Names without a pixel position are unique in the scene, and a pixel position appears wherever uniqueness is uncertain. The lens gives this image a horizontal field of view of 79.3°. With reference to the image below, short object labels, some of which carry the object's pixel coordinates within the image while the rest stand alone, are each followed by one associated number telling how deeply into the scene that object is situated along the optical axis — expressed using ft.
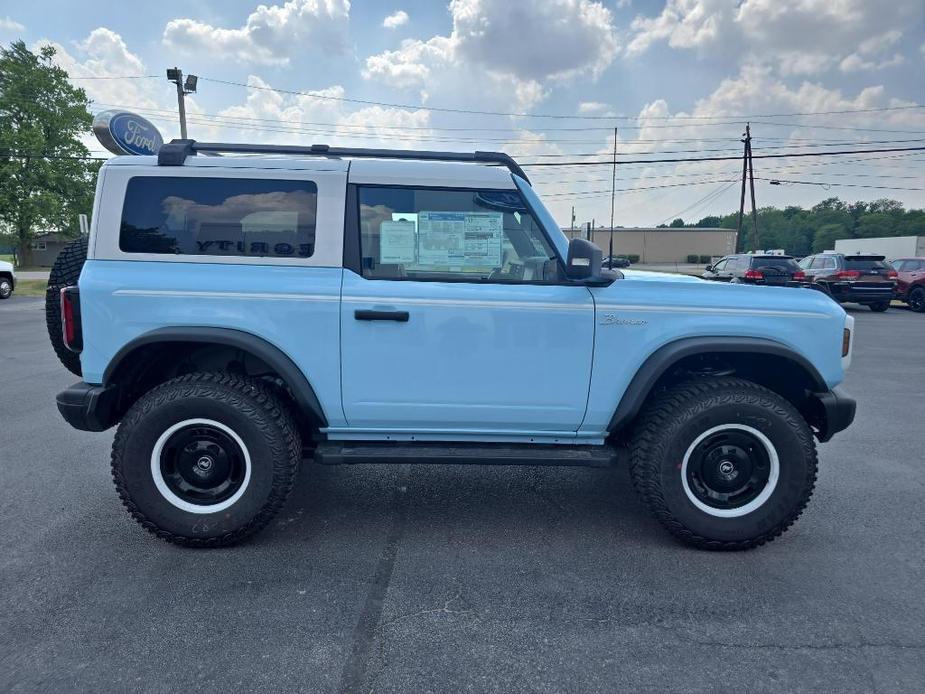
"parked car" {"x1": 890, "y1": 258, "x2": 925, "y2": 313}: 54.19
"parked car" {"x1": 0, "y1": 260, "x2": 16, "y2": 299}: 58.27
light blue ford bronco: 9.80
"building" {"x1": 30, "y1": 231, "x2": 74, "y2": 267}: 170.91
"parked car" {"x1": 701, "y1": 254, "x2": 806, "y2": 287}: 51.34
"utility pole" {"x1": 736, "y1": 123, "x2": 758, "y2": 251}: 103.42
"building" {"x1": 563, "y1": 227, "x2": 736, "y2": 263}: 221.66
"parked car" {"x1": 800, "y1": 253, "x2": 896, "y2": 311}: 51.44
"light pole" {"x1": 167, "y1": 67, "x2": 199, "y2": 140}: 65.00
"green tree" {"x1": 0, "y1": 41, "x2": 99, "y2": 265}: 114.93
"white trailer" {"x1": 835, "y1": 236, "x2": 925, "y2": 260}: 162.74
